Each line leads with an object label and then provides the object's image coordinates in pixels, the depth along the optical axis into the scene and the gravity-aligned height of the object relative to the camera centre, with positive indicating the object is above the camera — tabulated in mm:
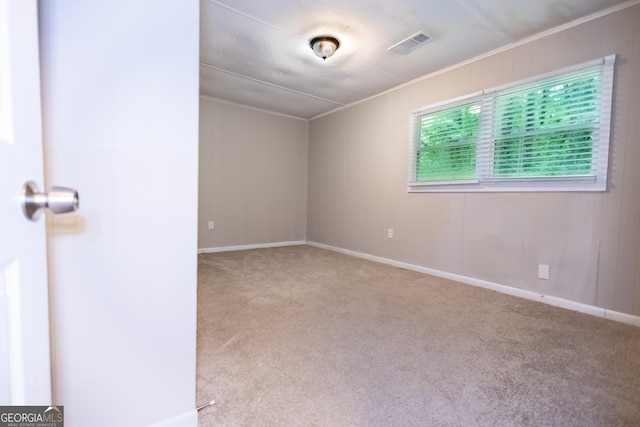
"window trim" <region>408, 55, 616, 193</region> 2146 +374
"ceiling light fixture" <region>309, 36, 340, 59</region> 2545 +1379
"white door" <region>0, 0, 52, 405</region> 422 -56
